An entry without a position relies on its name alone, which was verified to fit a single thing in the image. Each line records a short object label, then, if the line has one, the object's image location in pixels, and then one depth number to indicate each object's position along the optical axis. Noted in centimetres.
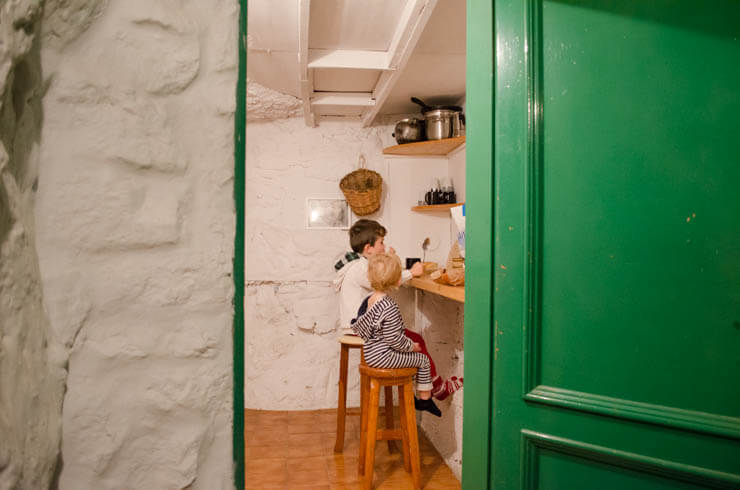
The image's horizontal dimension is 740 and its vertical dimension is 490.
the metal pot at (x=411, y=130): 288
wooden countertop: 175
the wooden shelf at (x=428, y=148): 277
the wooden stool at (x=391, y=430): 202
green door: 82
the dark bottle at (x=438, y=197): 301
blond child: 208
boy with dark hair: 269
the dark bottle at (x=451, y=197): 296
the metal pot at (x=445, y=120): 275
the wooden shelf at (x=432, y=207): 290
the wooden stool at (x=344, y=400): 248
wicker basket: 303
